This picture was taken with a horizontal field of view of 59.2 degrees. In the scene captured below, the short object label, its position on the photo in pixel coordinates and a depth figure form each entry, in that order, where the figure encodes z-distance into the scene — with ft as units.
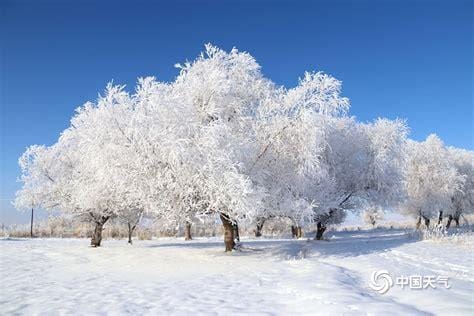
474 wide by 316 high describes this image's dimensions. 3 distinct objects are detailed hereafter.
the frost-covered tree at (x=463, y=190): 171.12
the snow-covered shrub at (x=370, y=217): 102.73
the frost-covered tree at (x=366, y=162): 93.09
